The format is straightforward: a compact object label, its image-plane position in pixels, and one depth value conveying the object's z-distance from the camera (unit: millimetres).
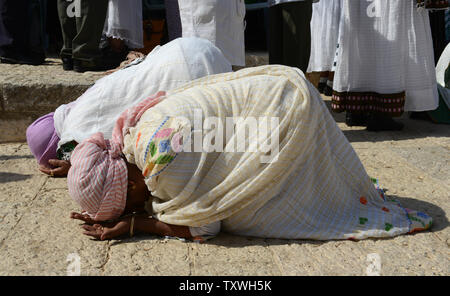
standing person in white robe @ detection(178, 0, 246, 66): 4508
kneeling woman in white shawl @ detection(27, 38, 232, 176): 3389
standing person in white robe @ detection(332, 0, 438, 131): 4645
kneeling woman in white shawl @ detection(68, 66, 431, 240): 2482
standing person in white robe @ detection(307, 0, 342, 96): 5945
